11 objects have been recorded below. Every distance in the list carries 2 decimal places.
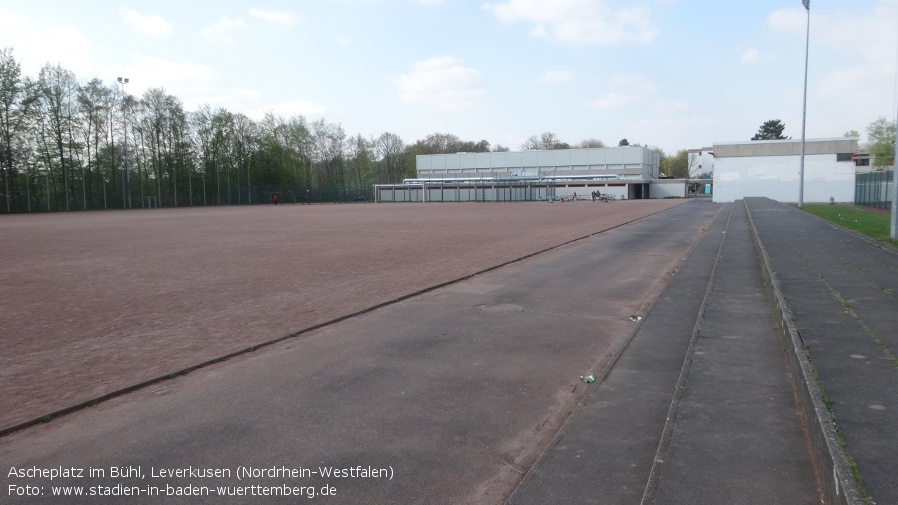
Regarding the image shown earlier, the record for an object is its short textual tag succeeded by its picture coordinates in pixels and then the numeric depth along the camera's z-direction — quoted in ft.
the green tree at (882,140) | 228.94
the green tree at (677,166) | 449.06
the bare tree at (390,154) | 395.75
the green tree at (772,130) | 395.96
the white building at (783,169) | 184.44
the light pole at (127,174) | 225.76
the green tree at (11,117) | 188.65
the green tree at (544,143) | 447.83
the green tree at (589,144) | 447.42
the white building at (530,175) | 307.37
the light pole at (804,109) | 117.28
